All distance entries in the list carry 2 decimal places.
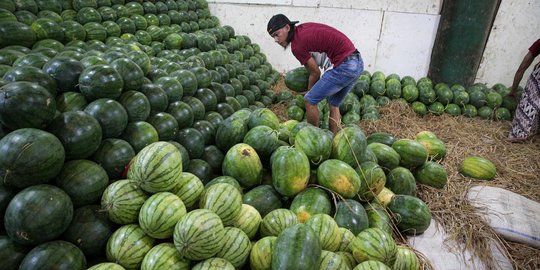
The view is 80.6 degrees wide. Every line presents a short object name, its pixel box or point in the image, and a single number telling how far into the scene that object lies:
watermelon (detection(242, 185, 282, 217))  2.08
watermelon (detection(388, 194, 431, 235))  2.35
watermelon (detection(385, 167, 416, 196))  2.58
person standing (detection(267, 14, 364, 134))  4.01
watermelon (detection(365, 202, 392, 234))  2.16
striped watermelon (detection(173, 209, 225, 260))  1.44
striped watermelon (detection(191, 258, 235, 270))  1.45
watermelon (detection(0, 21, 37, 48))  3.00
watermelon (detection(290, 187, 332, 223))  2.00
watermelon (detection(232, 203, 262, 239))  1.81
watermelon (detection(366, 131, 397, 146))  3.09
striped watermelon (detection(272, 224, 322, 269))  1.42
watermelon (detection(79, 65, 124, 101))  2.01
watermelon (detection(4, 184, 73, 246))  1.40
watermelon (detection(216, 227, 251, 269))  1.58
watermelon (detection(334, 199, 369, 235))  1.99
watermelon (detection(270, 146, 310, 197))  2.07
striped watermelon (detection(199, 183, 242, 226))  1.72
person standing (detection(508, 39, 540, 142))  4.51
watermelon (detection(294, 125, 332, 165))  2.24
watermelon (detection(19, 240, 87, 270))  1.39
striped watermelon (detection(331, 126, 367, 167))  2.33
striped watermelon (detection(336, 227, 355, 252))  1.81
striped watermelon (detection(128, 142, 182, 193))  1.65
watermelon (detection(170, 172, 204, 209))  1.78
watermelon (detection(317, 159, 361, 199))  2.11
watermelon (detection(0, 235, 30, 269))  1.42
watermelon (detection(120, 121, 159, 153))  2.07
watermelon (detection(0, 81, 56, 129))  1.57
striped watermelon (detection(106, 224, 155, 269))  1.53
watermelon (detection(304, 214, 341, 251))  1.73
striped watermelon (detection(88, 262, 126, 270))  1.43
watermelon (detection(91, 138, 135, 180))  1.84
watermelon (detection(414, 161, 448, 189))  2.90
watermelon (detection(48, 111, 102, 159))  1.67
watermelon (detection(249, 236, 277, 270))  1.60
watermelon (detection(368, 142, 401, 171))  2.71
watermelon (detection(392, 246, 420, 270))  1.77
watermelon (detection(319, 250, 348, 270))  1.54
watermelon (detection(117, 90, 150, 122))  2.18
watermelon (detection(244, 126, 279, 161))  2.38
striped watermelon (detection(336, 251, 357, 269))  1.69
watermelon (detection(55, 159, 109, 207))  1.62
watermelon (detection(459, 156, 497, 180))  3.33
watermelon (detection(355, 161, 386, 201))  2.29
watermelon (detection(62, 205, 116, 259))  1.59
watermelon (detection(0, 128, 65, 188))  1.44
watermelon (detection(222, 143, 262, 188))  2.21
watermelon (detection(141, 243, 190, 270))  1.46
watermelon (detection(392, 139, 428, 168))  2.82
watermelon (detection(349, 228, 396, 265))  1.65
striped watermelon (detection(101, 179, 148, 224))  1.63
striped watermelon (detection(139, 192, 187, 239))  1.54
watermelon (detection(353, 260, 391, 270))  1.53
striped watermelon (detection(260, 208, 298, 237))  1.82
